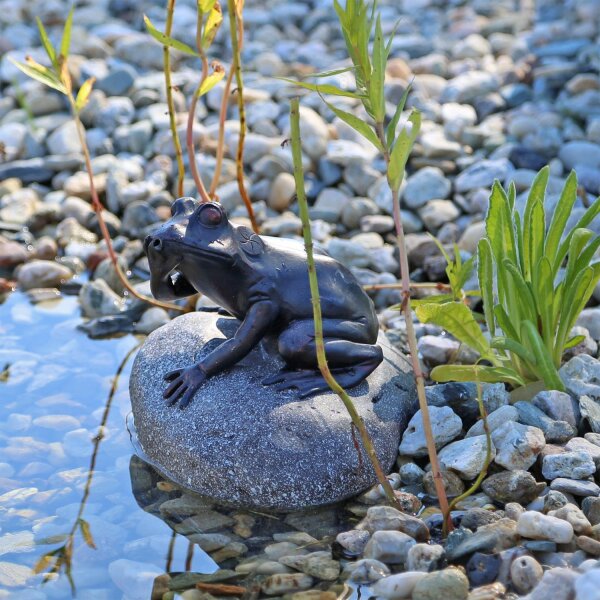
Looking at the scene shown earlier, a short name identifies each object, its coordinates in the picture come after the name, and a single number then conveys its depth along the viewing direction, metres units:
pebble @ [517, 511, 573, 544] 2.95
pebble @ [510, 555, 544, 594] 2.79
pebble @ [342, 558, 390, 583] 2.98
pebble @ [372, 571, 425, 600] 2.84
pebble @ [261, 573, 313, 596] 2.97
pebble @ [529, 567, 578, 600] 2.54
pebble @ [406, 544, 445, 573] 2.90
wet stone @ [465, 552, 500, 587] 2.86
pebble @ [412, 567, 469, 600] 2.76
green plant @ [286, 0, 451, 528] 2.68
